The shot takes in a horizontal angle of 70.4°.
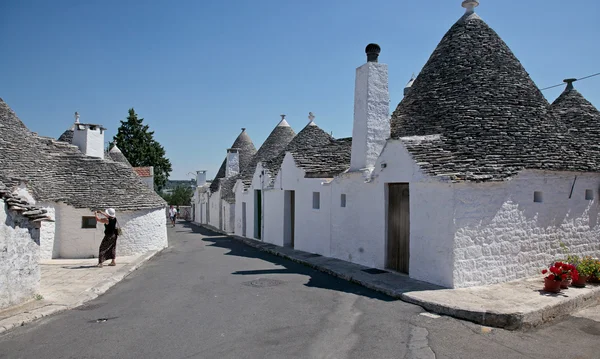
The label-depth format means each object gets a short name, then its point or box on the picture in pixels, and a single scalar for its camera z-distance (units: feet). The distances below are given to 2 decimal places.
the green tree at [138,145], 142.41
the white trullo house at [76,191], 44.06
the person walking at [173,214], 109.50
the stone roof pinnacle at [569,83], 46.93
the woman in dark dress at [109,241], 37.19
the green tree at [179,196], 175.13
